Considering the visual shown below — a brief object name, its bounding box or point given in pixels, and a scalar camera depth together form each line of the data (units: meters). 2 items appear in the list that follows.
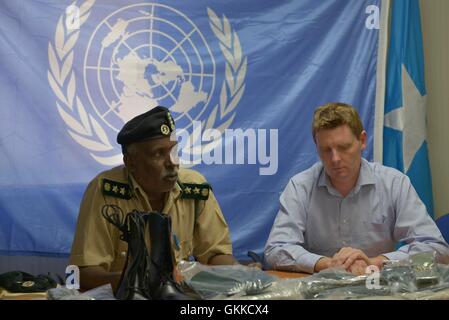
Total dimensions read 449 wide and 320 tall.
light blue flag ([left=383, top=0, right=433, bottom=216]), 3.91
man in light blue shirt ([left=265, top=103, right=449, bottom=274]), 2.55
